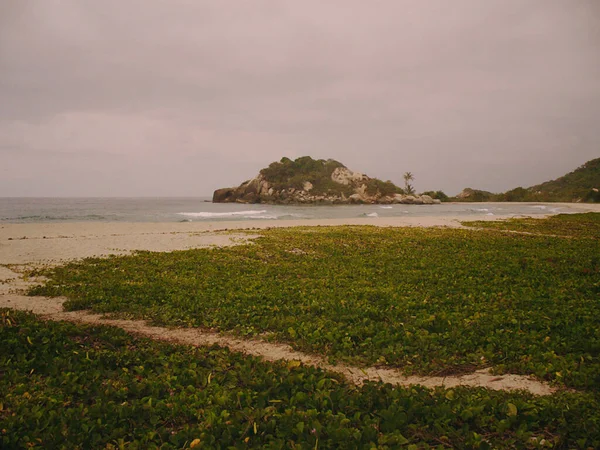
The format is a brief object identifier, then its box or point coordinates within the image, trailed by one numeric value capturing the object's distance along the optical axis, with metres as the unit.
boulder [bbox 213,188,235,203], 136.15
